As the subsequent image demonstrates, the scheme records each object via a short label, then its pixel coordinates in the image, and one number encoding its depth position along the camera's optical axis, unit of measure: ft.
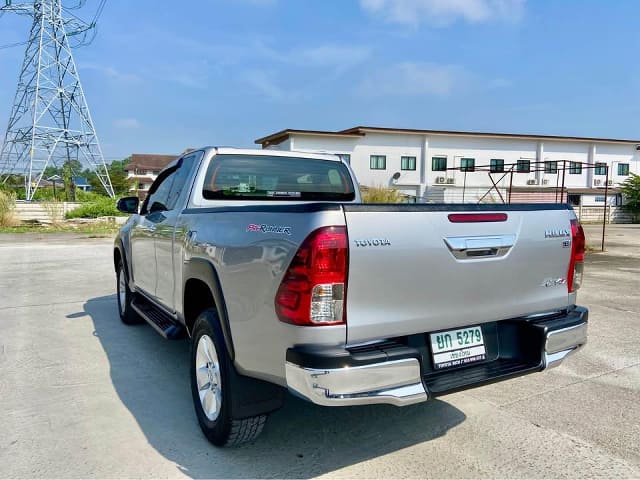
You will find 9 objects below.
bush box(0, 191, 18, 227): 74.51
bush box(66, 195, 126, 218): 85.76
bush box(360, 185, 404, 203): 66.90
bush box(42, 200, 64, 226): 82.76
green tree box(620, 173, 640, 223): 133.49
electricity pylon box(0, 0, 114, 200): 116.98
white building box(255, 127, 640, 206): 121.19
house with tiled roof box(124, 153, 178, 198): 280.80
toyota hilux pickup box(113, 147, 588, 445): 7.36
